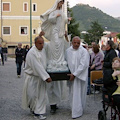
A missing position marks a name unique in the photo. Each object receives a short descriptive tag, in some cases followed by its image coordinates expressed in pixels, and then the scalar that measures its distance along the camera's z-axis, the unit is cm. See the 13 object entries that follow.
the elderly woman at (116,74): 468
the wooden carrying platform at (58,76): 569
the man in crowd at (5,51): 2295
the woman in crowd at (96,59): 848
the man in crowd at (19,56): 1280
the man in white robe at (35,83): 563
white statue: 591
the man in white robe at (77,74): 580
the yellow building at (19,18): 4221
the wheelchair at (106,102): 486
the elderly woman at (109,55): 646
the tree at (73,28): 5176
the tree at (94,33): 5615
